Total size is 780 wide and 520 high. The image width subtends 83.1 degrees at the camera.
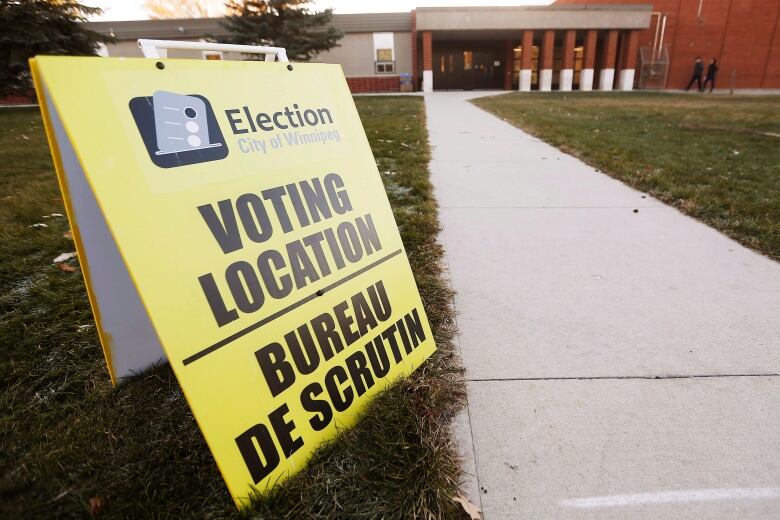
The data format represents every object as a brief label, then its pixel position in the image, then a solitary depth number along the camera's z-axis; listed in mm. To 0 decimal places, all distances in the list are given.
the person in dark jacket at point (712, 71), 25561
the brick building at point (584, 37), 26844
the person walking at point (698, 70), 26158
